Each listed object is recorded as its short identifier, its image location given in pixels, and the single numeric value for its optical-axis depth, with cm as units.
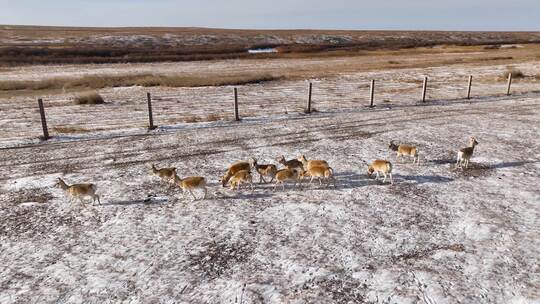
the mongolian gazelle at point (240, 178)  1177
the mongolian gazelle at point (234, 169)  1229
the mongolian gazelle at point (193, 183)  1114
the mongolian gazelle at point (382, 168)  1203
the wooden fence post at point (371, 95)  2577
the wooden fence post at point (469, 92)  2916
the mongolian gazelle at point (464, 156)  1332
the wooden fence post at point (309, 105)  2385
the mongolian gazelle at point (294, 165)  1288
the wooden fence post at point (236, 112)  2209
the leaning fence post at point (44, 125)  1825
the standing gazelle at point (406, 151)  1384
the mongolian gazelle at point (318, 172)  1180
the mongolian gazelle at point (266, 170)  1218
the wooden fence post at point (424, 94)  2757
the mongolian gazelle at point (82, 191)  1081
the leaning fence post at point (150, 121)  2000
